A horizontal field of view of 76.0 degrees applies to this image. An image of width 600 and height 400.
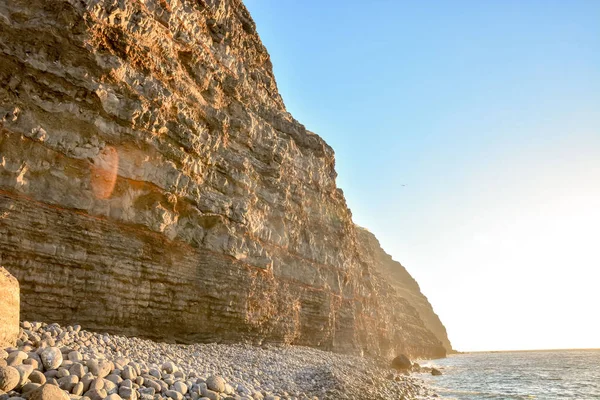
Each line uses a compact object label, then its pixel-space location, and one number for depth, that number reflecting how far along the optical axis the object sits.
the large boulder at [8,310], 7.38
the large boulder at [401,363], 41.44
